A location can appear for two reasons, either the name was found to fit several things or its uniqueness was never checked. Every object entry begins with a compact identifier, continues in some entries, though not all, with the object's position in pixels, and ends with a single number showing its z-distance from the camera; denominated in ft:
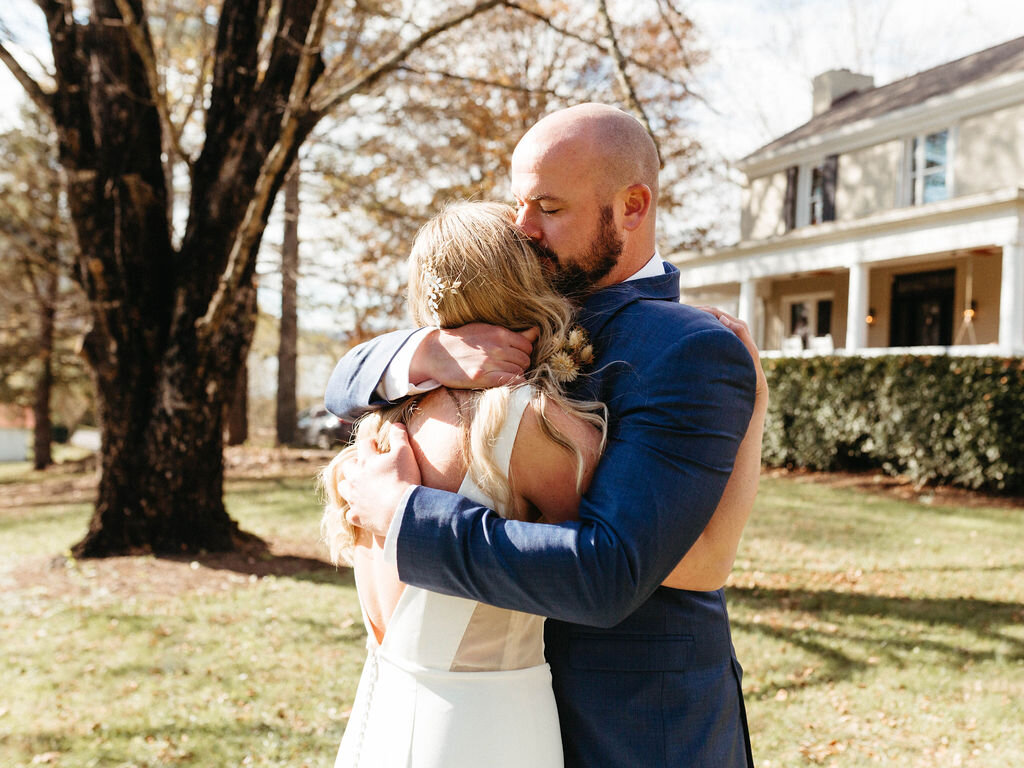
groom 4.70
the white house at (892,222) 51.90
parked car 76.95
